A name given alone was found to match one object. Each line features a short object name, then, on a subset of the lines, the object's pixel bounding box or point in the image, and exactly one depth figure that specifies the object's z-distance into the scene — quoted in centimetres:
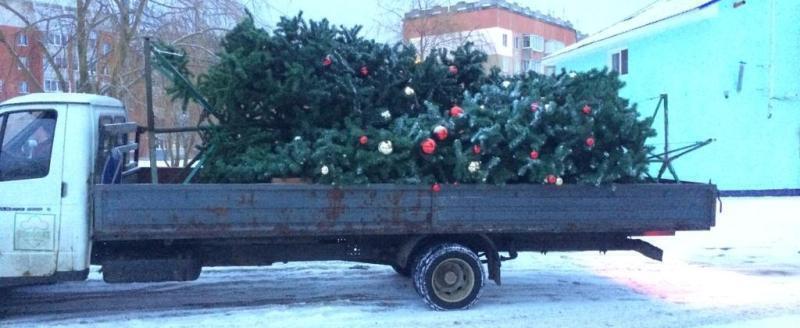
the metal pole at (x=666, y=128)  725
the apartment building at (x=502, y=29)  2392
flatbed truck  607
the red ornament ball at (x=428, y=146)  659
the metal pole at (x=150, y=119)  633
